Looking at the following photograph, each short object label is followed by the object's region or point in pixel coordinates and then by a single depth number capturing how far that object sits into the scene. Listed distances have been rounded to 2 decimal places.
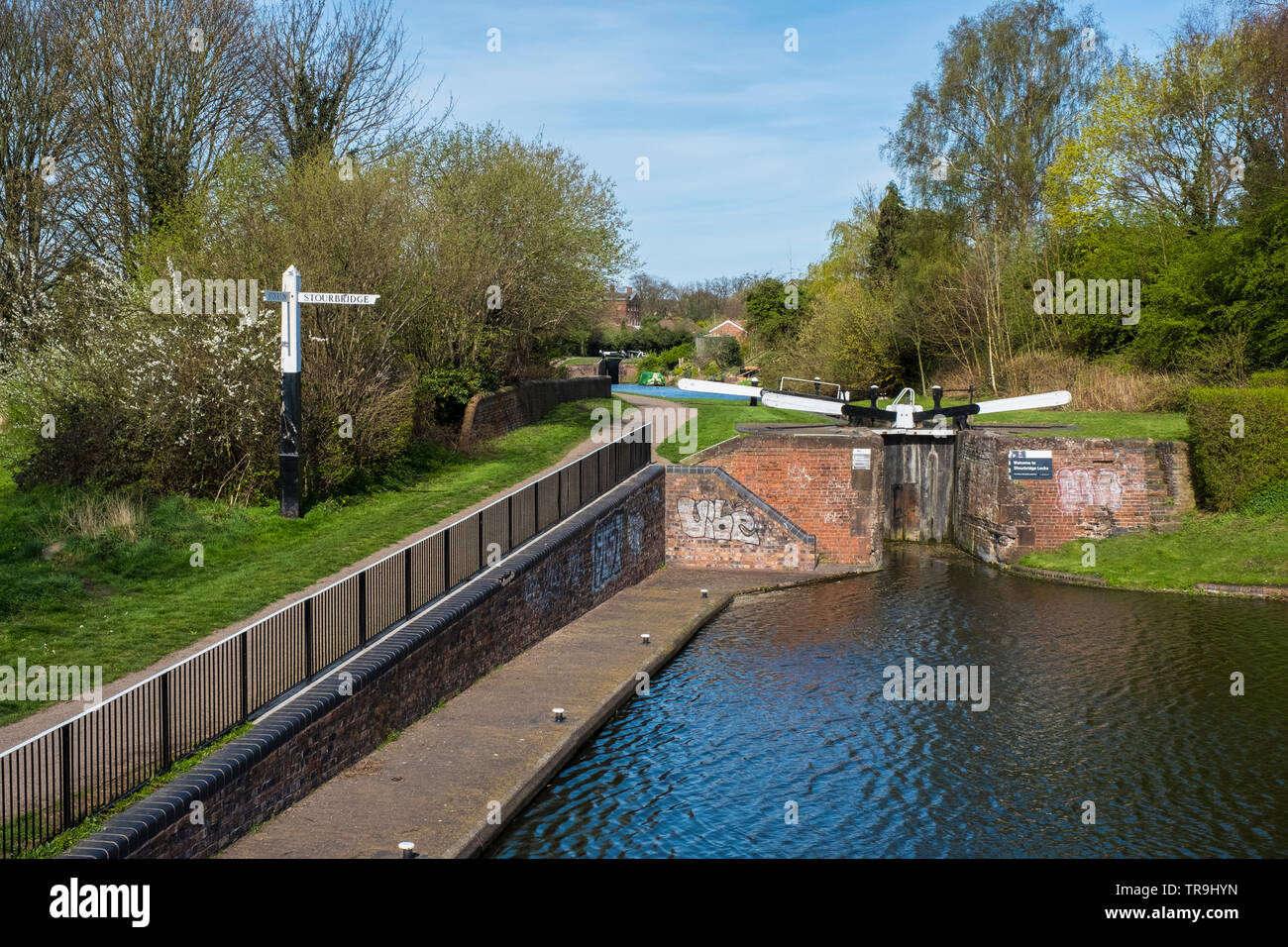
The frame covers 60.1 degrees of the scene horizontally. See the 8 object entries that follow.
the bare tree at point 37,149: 29.39
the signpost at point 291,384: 18.14
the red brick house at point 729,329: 95.55
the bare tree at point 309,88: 30.89
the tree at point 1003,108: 40.88
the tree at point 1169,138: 34.19
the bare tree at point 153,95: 29.31
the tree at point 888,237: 50.72
